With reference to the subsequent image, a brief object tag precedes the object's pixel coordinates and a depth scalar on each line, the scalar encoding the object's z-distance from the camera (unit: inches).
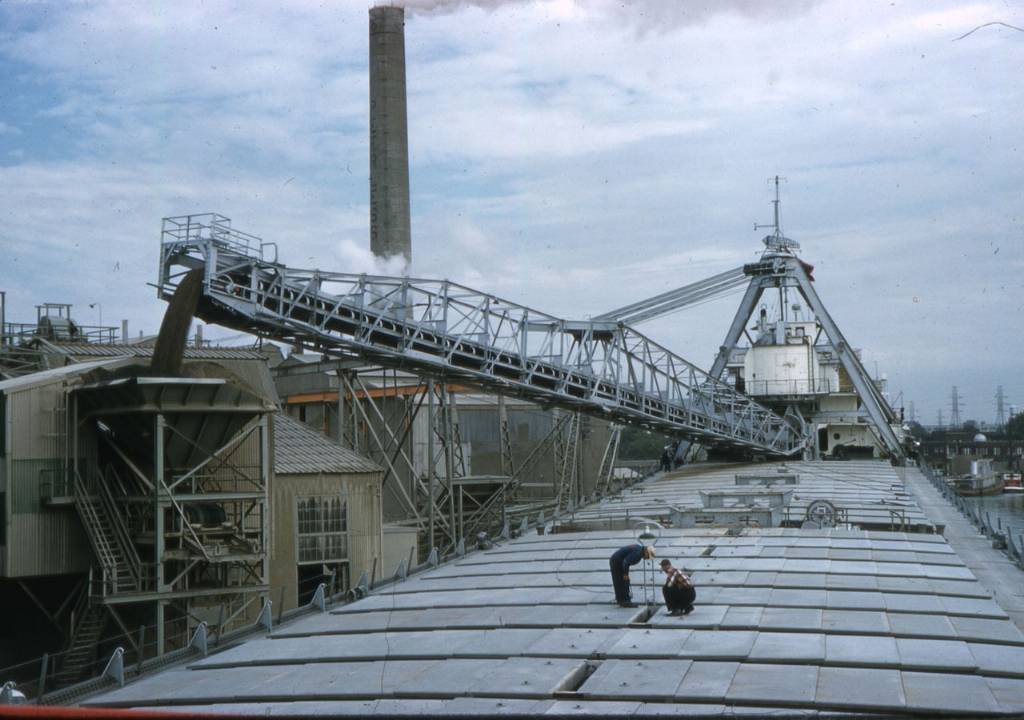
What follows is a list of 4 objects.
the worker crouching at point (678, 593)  682.2
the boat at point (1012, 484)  4564.5
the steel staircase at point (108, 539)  1132.5
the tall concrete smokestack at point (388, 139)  2534.4
